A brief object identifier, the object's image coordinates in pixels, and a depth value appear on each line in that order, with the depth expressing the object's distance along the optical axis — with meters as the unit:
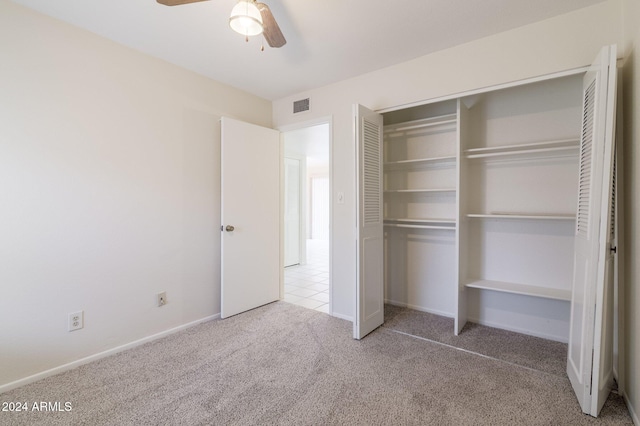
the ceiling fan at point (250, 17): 1.50
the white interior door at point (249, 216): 3.09
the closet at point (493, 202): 2.47
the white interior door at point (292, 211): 5.74
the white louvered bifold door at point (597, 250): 1.58
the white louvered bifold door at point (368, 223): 2.58
